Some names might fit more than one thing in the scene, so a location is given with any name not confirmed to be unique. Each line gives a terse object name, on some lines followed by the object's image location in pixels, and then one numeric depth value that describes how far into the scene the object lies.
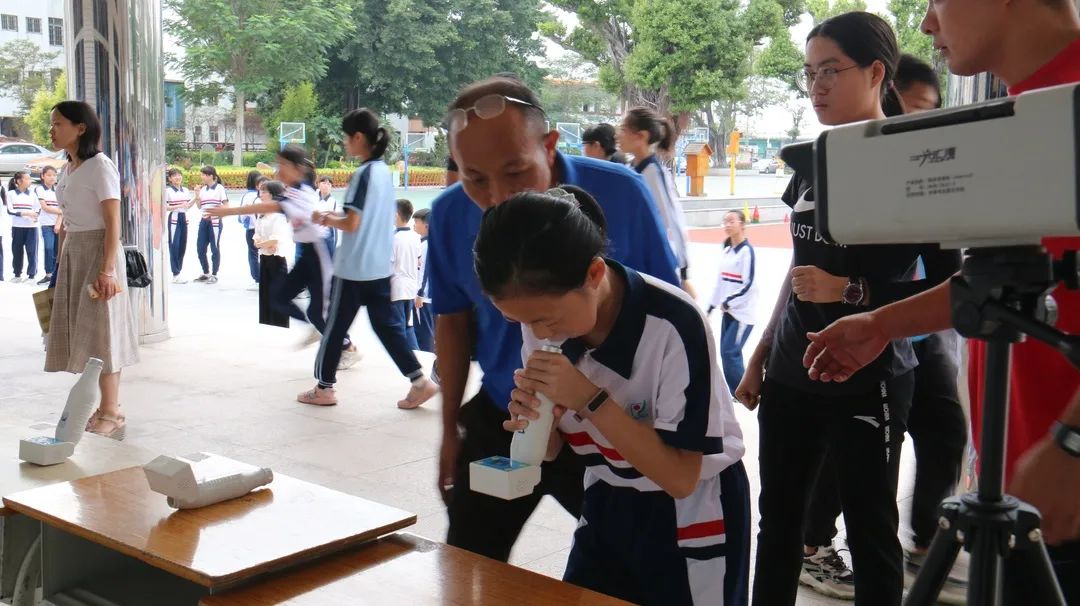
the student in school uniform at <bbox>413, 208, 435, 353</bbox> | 6.75
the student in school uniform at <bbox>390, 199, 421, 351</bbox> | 6.53
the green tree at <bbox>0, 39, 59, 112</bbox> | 25.22
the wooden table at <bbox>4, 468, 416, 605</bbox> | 1.54
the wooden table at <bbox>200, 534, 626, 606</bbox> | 1.43
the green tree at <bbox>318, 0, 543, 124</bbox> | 19.91
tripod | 0.85
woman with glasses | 2.07
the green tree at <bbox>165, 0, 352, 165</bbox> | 20.30
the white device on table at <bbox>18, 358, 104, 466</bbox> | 2.21
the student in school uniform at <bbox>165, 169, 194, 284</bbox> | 10.79
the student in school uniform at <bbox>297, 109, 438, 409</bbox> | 4.84
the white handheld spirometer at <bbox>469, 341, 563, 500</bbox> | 1.39
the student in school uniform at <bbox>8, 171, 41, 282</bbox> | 10.66
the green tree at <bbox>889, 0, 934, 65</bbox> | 12.49
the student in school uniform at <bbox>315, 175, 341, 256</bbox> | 11.00
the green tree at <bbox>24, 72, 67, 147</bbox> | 22.83
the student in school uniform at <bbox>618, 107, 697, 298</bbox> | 4.26
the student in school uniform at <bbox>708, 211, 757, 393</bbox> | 5.75
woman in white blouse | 4.04
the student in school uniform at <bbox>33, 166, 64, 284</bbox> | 10.62
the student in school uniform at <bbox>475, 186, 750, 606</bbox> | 1.39
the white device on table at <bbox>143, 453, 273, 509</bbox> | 1.76
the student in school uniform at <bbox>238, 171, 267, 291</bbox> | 10.02
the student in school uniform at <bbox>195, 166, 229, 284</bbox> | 10.95
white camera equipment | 0.80
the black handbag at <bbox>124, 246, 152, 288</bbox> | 4.52
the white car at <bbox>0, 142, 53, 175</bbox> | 22.92
